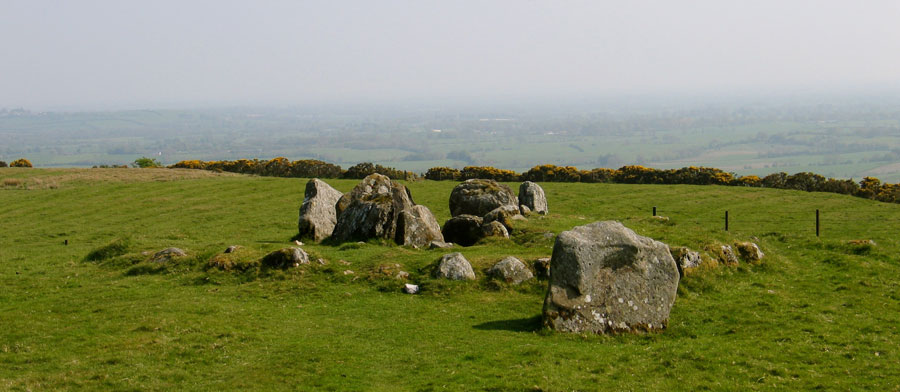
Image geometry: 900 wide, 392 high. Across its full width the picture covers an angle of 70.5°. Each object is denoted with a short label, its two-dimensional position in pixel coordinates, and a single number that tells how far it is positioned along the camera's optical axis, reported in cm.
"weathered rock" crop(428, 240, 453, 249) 2839
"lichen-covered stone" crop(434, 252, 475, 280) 2286
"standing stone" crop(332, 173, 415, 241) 3047
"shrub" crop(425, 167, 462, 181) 6544
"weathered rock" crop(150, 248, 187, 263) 2690
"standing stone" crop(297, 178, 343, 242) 3297
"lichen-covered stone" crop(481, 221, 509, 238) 2997
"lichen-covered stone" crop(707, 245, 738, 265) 2501
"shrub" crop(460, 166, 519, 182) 6500
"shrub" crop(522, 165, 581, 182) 6391
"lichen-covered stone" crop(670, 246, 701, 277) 2295
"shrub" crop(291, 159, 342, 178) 6776
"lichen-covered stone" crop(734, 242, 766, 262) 2597
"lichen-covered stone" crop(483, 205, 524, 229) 3142
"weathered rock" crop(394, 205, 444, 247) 2950
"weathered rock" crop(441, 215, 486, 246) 3038
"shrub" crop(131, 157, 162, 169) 8050
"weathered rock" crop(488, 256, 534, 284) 2275
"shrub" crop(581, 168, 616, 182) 6338
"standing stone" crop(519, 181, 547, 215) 4003
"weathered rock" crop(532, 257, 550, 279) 2297
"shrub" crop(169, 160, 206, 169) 7562
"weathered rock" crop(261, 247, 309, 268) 2466
